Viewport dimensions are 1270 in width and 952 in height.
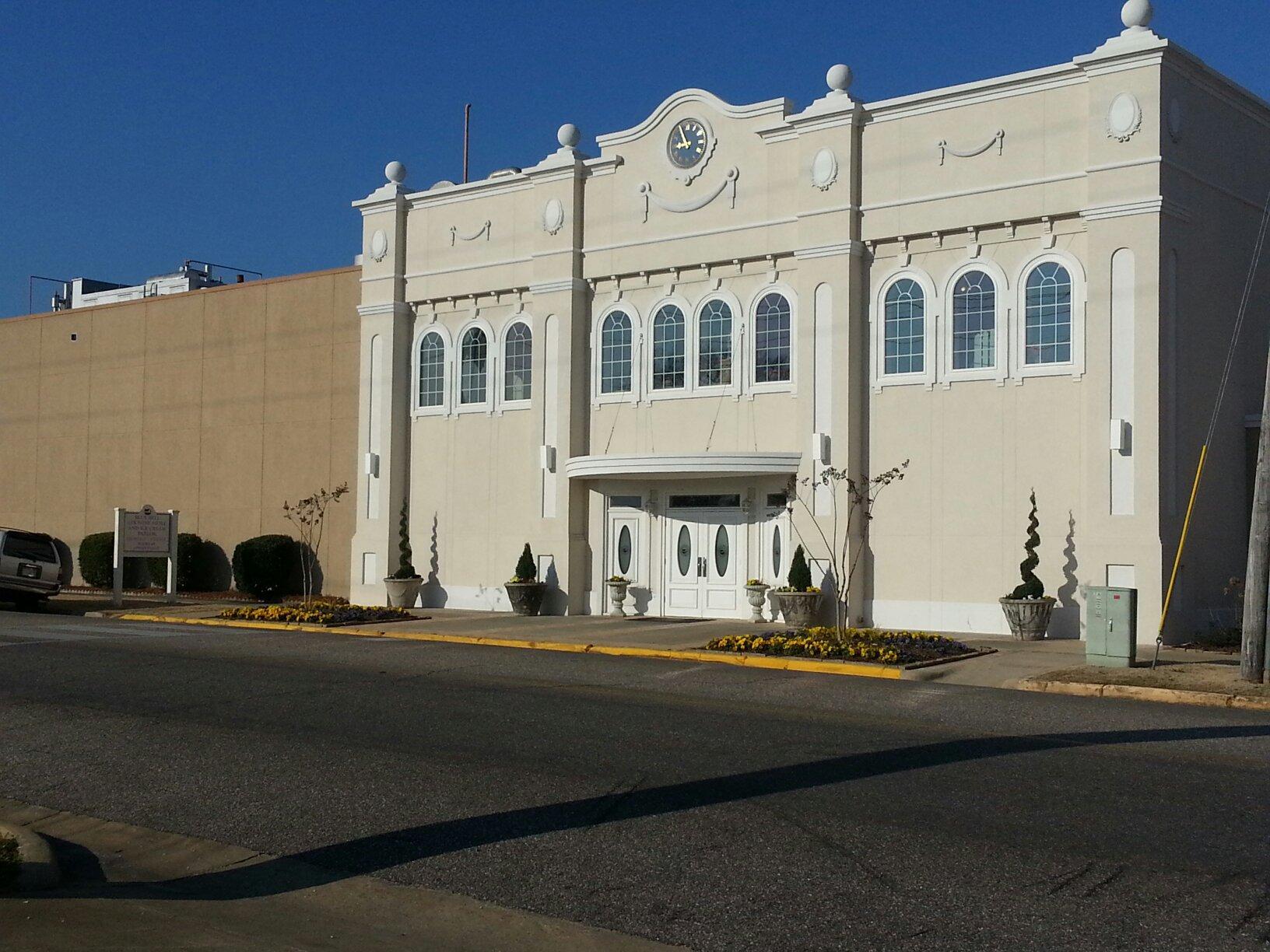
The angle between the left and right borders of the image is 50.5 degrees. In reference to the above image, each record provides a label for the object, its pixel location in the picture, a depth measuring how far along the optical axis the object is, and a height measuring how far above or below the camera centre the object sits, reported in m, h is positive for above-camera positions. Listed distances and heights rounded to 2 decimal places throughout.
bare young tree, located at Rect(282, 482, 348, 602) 29.36 +0.58
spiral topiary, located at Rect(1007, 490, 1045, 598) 19.77 -0.23
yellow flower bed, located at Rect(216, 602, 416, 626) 23.36 -1.18
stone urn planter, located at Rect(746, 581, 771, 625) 23.11 -0.74
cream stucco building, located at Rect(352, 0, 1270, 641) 19.61 +3.63
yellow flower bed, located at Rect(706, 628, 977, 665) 16.75 -1.16
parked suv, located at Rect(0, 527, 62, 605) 26.94 -0.49
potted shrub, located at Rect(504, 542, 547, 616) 25.03 -0.70
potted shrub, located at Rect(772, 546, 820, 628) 21.56 -0.70
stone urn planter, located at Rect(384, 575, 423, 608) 27.05 -0.85
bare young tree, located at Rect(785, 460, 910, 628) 21.61 +0.65
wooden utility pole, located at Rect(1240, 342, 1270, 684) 14.48 -0.21
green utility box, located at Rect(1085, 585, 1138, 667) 15.81 -0.77
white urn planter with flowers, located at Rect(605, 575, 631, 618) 24.84 -0.74
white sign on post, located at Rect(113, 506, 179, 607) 28.38 +0.19
